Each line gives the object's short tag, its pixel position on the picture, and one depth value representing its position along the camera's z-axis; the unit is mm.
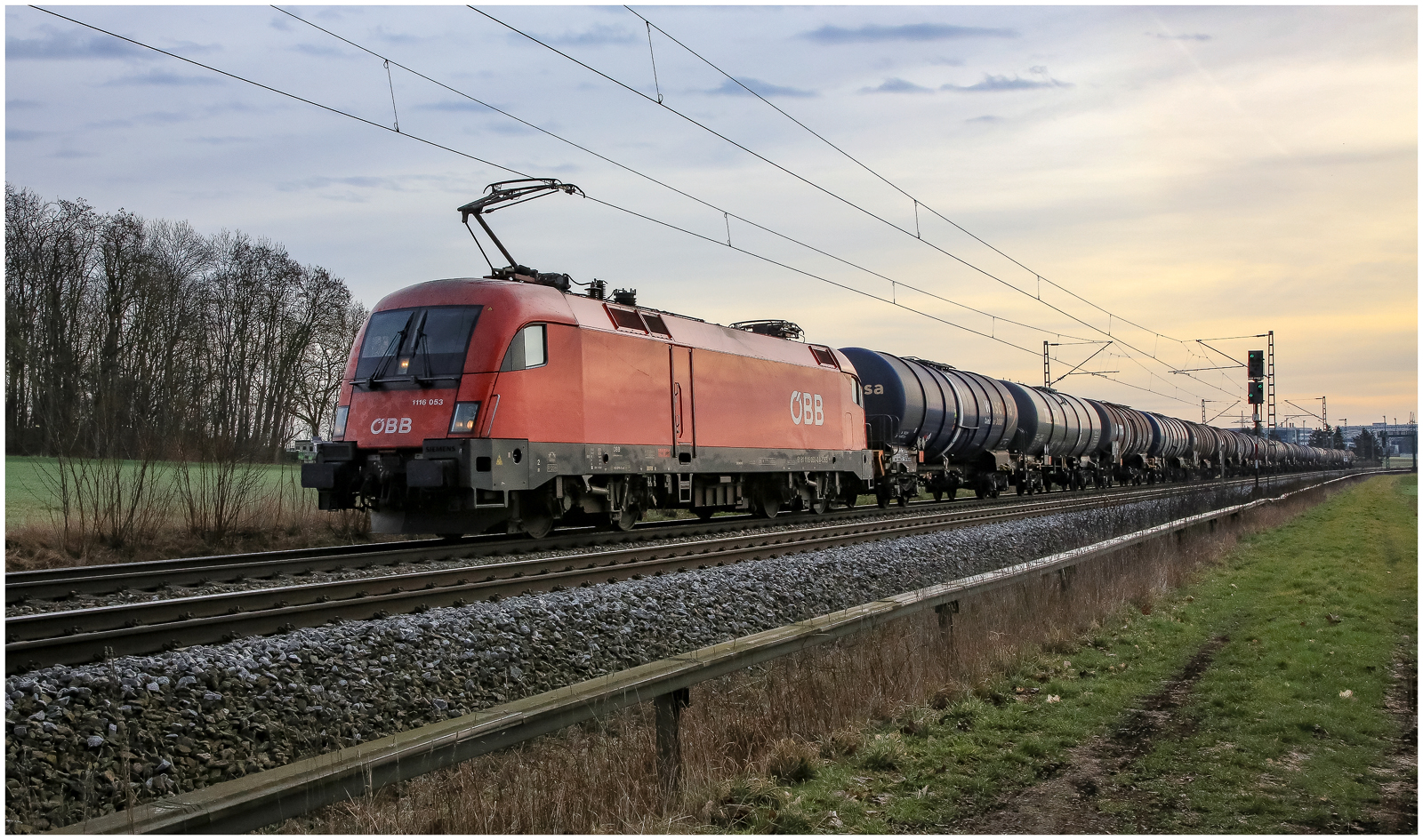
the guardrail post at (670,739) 5273
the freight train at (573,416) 12680
